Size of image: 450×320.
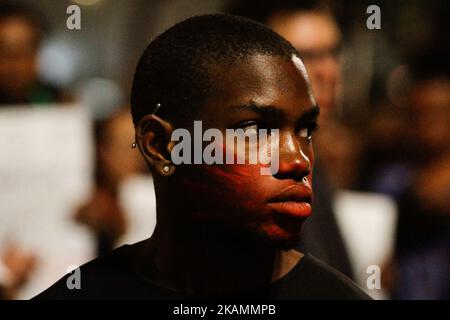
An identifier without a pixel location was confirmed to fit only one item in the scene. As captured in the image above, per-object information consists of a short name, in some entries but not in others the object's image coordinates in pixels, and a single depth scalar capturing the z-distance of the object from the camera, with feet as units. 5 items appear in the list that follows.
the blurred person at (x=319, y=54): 13.32
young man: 7.06
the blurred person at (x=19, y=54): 18.56
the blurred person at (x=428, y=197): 17.17
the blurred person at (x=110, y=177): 17.78
